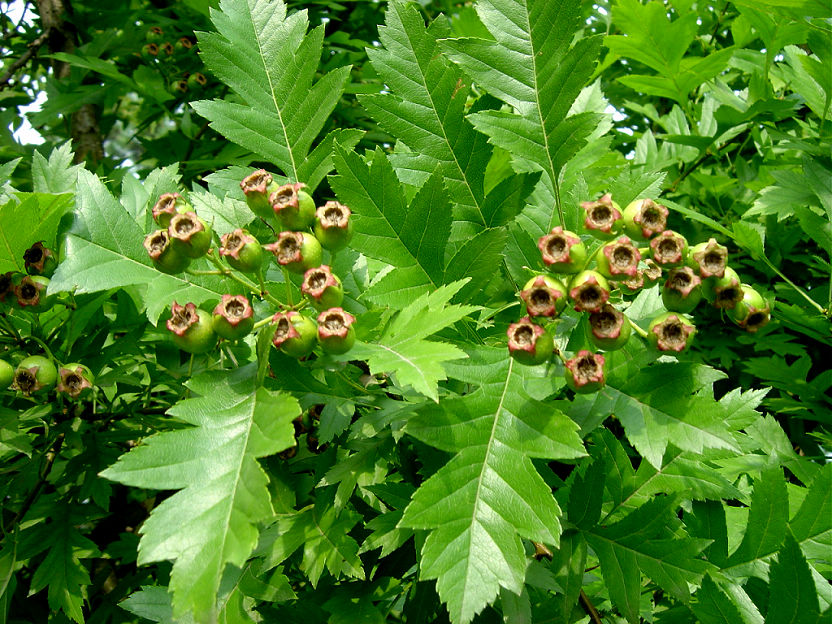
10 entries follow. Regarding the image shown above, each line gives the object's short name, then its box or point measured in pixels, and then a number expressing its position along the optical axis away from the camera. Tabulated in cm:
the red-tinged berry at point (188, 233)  34
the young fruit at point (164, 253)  34
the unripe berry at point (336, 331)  32
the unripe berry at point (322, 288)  33
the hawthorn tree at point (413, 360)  31
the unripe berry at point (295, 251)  34
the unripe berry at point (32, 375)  40
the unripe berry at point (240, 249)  34
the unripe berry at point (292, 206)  35
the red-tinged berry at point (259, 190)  35
